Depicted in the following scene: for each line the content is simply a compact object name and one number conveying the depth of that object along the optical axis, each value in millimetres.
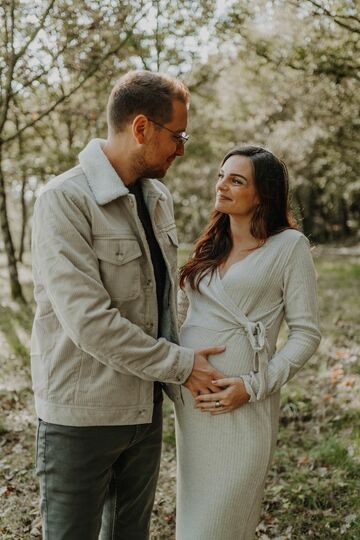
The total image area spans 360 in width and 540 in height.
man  2273
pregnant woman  2695
